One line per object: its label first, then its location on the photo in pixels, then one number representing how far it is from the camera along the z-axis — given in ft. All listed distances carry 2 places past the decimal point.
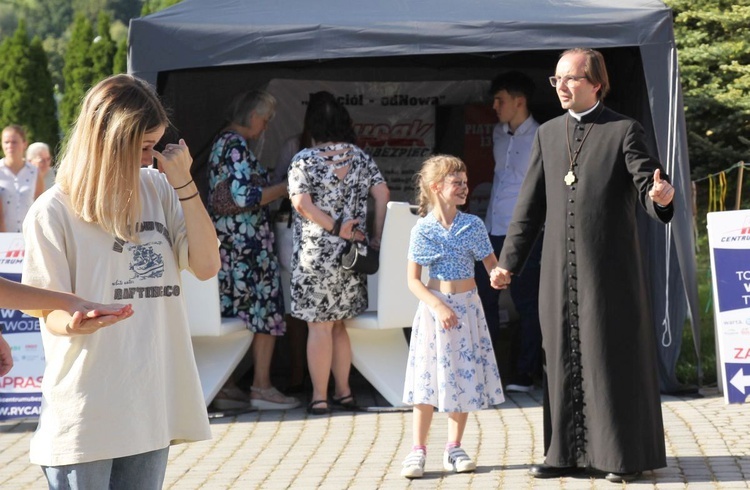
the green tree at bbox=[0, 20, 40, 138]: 100.68
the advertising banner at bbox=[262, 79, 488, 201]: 31.71
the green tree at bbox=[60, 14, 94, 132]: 104.68
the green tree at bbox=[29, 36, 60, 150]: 101.35
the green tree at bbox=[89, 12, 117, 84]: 107.24
